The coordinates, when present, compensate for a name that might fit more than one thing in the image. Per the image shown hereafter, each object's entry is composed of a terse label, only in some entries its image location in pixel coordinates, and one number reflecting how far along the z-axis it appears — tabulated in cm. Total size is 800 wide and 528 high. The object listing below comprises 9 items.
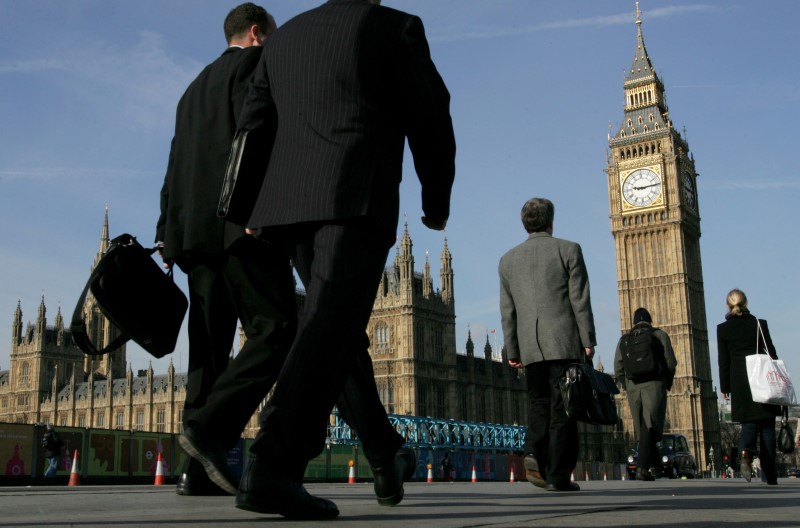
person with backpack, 757
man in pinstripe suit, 275
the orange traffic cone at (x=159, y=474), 1106
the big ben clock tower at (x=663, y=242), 5916
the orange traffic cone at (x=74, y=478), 1202
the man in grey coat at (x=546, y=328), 531
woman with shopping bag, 697
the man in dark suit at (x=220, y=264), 367
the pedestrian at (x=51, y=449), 1428
